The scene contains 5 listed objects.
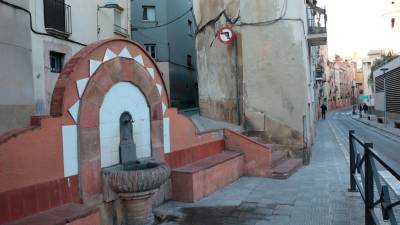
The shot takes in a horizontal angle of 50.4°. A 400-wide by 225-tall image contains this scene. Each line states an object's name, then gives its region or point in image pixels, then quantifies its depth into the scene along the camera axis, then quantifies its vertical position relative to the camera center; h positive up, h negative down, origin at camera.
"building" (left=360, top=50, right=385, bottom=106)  80.64 +8.11
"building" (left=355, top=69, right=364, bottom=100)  105.28 +4.61
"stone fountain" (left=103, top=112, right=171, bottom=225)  6.04 -0.98
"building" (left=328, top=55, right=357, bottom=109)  83.74 +4.78
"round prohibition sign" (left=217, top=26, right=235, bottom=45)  14.46 +2.45
